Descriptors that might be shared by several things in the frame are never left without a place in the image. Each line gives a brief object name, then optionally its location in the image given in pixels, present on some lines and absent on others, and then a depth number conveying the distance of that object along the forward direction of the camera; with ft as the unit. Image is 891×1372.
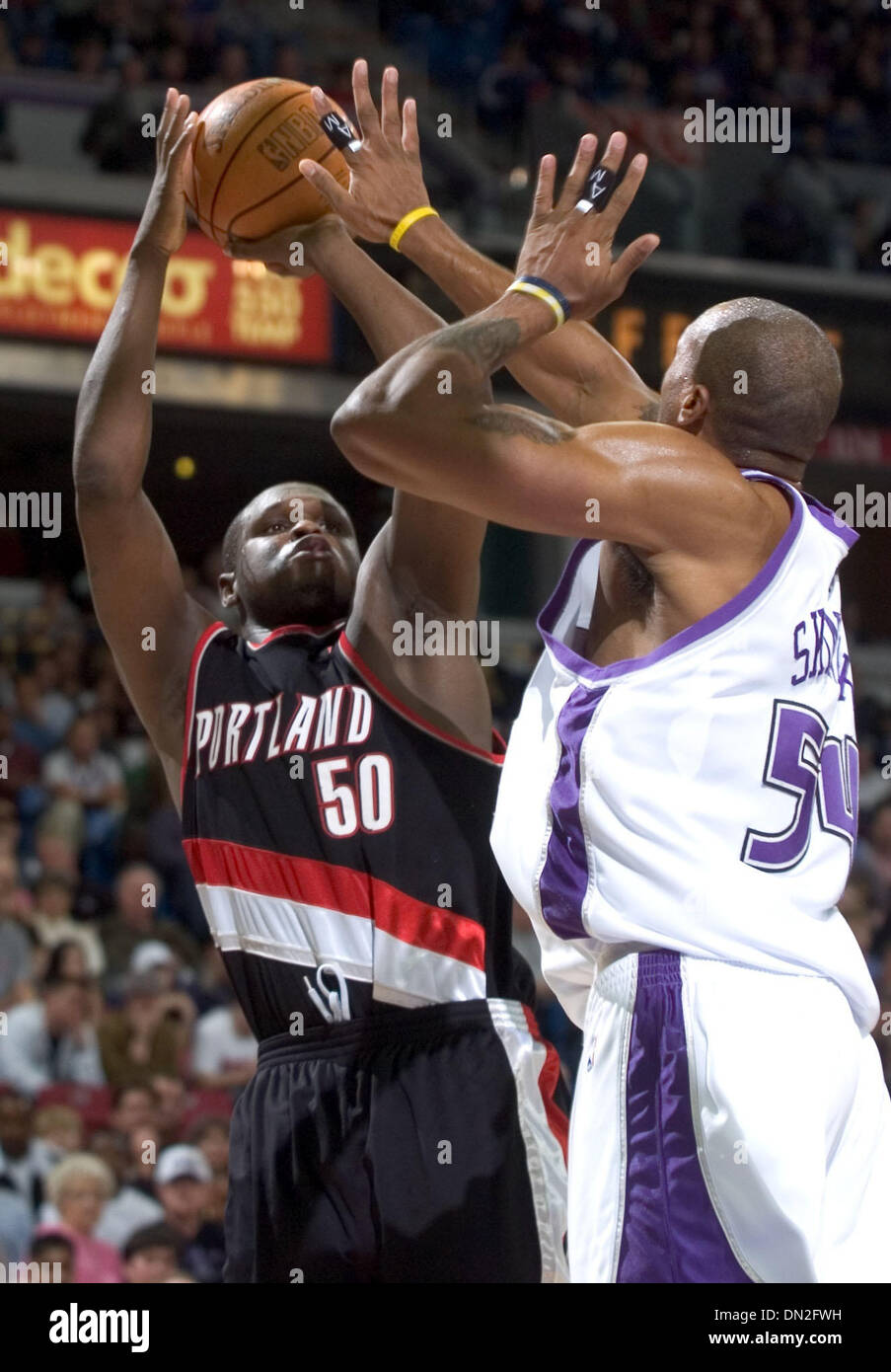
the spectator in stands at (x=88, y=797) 26.91
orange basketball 10.82
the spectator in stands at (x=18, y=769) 27.27
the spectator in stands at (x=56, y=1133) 21.06
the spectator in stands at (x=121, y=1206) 20.29
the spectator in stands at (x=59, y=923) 24.20
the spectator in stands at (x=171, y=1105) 22.06
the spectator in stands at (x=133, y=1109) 21.91
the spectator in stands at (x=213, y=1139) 21.01
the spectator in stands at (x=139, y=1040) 22.65
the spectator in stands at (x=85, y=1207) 19.56
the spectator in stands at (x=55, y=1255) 18.95
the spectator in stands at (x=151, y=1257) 19.10
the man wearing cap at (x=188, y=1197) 19.71
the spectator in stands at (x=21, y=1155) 20.34
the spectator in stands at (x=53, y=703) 28.66
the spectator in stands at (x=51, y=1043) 22.30
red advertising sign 29.27
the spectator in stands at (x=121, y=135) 31.17
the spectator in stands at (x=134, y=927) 24.79
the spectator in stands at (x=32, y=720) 28.22
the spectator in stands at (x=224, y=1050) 23.24
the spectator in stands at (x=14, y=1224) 19.42
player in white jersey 7.91
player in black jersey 9.59
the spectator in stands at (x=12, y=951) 23.00
